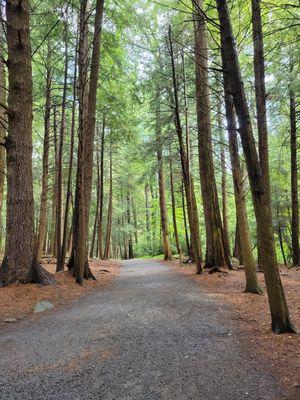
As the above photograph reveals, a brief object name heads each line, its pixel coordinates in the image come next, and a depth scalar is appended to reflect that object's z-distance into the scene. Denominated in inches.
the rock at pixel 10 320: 204.4
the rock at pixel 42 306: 235.1
